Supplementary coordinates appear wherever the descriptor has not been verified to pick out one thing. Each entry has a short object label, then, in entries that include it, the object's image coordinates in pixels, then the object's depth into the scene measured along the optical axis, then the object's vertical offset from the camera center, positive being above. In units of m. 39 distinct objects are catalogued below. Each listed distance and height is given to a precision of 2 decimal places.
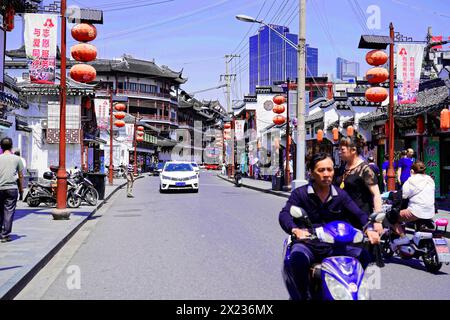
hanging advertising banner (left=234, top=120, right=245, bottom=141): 47.75 +2.71
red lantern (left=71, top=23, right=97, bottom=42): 13.27 +3.20
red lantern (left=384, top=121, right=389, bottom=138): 21.78 +1.24
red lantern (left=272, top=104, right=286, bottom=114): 29.11 +2.73
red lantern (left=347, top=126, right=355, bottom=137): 24.51 +1.34
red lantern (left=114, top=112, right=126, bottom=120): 37.28 +3.13
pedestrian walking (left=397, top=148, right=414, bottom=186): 14.91 -0.25
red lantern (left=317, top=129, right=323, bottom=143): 29.60 +1.32
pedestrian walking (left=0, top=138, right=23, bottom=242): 9.35 -0.50
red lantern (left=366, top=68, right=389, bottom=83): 14.85 +2.35
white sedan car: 25.69 -0.98
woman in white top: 7.96 -0.57
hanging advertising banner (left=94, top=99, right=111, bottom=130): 35.88 +3.16
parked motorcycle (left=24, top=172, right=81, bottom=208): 16.69 -1.06
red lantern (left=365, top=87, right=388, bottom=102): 15.41 +1.86
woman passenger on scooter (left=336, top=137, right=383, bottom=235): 5.83 -0.27
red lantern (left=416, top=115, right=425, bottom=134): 20.06 +1.28
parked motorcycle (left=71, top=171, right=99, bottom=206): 16.85 -0.97
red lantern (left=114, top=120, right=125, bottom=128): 38.92 +2.69
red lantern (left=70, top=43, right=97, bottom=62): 13.41 +2.73
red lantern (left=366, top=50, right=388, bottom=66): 14.82 +2.81
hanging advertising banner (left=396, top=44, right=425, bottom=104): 17.09 +2.84
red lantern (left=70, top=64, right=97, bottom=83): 13.68 +2.25
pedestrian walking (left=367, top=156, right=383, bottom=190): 7.07 -0.13
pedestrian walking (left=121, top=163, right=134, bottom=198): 22.60 -0.83
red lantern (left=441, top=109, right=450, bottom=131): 16.36 +1.20
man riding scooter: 4.29 -0.48
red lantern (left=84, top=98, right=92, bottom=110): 33.81 +3.63
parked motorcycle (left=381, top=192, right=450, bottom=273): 7.38 -1.27
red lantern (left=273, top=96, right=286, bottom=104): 28.91 +3.22
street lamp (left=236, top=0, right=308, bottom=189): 21.08 +2.34
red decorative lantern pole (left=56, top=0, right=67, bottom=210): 13.17 +0.38
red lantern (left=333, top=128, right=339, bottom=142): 25.88 +1.20
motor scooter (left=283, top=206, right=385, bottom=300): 3.91 -0.84
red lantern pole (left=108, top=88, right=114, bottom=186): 32.19 +1.51
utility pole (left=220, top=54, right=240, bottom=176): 54.09 +8.17
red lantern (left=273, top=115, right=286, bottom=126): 28.55 +2.14
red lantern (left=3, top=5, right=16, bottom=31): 13.61 +3.68
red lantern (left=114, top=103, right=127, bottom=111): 36.72 +3.64
